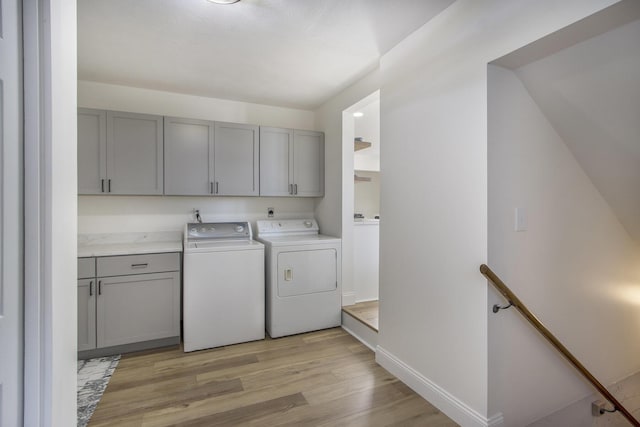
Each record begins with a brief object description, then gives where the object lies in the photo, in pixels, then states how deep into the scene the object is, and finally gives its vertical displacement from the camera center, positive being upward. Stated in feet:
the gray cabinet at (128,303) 7.95 -2.52
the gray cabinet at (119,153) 8.66 +1.74
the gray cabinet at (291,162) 10.84 +1.80
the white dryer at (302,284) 9.48 -2.35
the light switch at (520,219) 5.49 -0.14
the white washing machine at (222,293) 8.56 -2.39
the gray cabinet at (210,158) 9.62 +1.78
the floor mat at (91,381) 6.06 -3.96
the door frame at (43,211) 2.99 +0.00
